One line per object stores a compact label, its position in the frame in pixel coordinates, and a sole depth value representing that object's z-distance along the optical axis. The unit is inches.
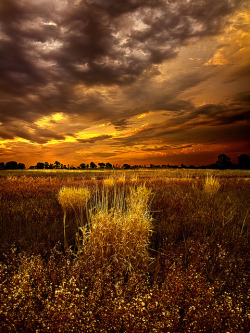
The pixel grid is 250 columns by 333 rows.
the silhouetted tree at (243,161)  2938.0
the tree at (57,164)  2914.4
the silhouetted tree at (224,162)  3142.2
